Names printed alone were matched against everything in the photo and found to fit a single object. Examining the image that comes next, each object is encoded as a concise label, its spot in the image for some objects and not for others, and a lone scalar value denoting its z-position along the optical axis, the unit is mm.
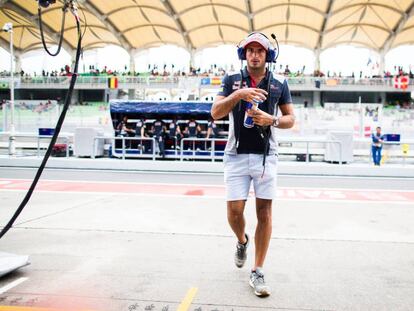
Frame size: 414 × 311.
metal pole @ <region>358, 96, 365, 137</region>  18609
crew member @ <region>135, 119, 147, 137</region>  16042
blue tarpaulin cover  16531
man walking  3457
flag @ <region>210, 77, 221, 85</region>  31039
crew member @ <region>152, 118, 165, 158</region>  16092
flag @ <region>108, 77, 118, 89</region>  43450
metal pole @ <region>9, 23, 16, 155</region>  16547
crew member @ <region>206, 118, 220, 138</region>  15745
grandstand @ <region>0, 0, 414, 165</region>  45719
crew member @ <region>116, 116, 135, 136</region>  16562
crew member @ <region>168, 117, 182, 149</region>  16172
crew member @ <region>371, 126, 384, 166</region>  15630
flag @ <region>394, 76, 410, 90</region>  42256
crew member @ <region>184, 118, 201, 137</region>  16094
